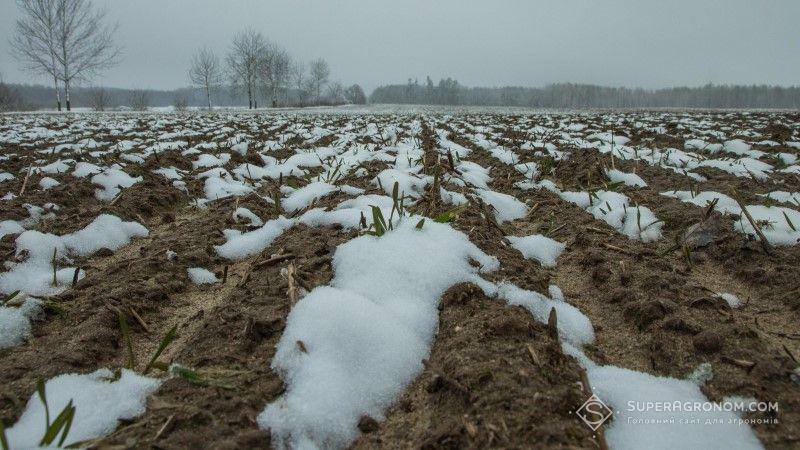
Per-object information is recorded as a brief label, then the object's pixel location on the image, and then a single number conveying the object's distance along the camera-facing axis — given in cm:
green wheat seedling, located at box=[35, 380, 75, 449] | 98
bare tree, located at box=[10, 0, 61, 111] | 2883
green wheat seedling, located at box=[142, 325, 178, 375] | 133
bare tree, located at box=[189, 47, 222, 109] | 5247
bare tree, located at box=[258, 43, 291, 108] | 5103
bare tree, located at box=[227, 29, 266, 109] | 4966
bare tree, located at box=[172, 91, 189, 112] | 3791
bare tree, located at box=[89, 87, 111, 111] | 3331
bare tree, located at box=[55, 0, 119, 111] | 2972
